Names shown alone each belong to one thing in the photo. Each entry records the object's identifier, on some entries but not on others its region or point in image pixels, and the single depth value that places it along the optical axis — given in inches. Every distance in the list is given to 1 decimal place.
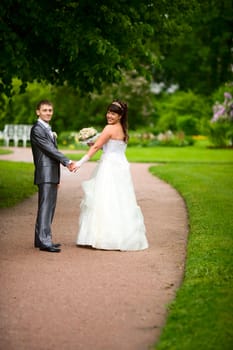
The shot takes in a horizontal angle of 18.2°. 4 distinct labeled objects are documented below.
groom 335.9
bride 341.7
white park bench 1380.4
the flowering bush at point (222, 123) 1333.7
